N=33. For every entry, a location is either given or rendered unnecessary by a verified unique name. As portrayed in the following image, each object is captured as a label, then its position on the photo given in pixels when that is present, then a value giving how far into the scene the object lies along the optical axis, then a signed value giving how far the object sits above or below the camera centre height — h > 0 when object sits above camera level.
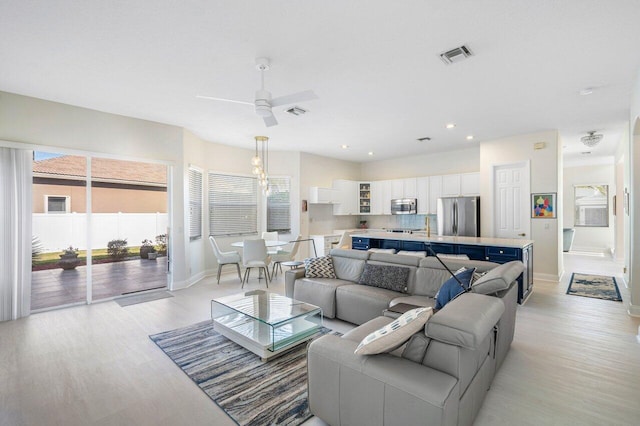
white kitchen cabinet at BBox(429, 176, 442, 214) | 7.43 +0.55
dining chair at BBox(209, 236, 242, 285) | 5.71 -0.90
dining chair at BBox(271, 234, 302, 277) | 6.28 -0.94
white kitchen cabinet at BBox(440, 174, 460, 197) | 7.13 +0.67
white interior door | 5.92 +0.24
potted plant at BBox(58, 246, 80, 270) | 4.52 -0.71
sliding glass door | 4.29 -0.21
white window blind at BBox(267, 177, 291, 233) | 7.48 +0.18
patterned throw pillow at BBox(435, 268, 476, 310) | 2.58 -0.69
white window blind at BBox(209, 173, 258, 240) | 6.68 +0.20
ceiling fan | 2.87 +1.13
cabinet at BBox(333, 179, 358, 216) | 8.31 +0.46
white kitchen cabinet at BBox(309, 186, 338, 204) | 7.64 +0.47
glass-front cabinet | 8.94 +0.45
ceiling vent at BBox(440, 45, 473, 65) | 2.83 +1.58
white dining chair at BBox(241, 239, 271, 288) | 5.49 -0.77
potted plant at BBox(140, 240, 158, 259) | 5.82 -0.74
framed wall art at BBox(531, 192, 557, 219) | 5.61 +0.13
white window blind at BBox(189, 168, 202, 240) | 5.89 +0.20
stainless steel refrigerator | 6.41 -0.09
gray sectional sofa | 1.47 -0.89
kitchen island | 4.32 -0.58
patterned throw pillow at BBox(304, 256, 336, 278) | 4.14 -0.79
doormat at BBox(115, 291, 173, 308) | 4.55 -1.38
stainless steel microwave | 7.83 +0.18
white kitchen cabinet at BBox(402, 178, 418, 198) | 7.89 +0.67
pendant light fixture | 5.58 +1.27
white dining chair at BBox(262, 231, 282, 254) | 6.93 -0.55
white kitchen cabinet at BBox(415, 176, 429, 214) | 7.67 +0.49
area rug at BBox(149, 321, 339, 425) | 2.06 -1.41
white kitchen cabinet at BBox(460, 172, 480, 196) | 6.84 +0.68
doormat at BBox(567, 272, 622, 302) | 4.75 -1.35
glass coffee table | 2.86 -1.25
